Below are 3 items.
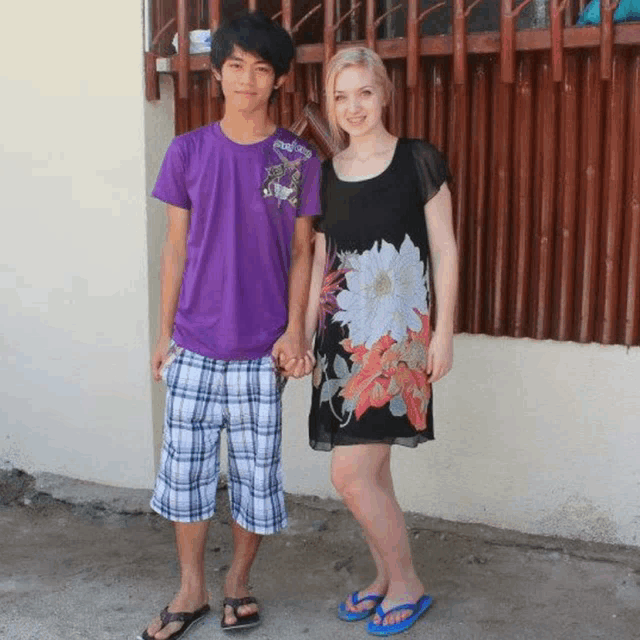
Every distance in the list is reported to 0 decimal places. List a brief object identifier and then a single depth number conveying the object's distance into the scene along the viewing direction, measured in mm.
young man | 3086
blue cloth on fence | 3469
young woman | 3088
